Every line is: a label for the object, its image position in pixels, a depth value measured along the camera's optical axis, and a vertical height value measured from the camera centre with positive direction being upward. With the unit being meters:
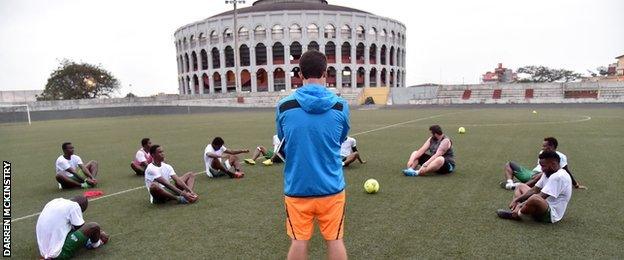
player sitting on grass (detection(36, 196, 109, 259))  5.55 -1.84
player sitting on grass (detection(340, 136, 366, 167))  11.80 -1.92
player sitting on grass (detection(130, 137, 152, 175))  11.49 -1.91
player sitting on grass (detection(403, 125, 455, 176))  10.14 -1.86
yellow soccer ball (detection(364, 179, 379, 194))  8.76 -2.12
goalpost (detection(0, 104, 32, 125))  48.78 -1.81
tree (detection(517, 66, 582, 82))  96.00 +0.58
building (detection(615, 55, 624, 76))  101.86 +2.25
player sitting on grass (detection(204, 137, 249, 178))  10.77 -1.88
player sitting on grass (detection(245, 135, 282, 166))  12.83 -2.14
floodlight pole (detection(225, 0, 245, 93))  53.39 +10.21
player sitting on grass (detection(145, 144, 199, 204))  8.12 -1.84
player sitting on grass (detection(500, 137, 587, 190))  8.13 -1.94
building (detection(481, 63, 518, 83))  114.50 +0.86
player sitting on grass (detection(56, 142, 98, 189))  10.17 -1.96
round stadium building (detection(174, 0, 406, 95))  81.75 +7.61
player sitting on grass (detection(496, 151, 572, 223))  6.34 -1.77
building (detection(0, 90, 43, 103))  88.25 -0.82
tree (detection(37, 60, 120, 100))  78.19 +1.36
